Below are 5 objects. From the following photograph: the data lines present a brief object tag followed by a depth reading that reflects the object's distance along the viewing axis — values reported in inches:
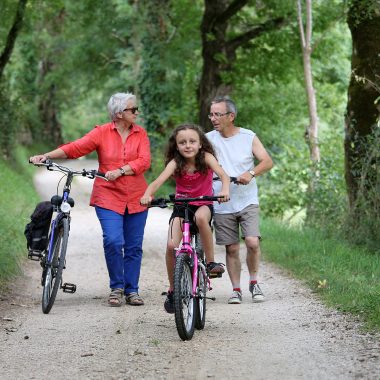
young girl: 453.7
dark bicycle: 502.7
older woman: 527.0
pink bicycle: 395.8
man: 517.6
